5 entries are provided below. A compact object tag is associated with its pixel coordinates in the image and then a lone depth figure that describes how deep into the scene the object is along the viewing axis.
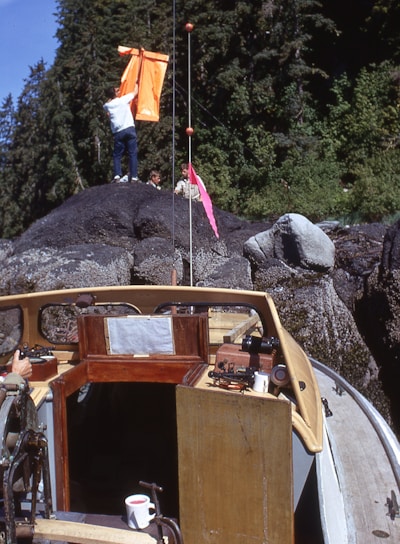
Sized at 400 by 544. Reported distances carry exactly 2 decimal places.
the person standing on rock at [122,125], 11.51
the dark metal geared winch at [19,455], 2.61
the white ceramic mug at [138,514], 3.11
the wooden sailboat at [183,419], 3.14
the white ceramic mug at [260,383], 3.65
